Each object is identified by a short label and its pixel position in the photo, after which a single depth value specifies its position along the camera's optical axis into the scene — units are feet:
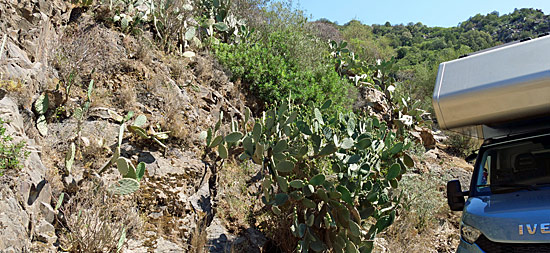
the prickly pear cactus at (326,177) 17.44
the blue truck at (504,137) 12.33
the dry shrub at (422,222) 24.78
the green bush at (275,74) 32.40
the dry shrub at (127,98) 22.75
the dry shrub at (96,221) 14.44
